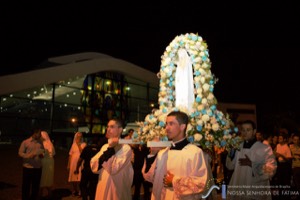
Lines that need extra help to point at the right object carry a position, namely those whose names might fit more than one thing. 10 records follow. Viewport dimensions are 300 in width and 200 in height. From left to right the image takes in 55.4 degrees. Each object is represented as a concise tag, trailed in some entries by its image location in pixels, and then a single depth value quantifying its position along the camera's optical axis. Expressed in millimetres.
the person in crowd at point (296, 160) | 9754
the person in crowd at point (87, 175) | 7522
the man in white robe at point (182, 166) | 3447
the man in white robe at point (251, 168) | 5309
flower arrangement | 5277
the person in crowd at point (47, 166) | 9328
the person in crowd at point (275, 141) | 12756
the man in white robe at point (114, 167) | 4945
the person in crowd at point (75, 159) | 9984
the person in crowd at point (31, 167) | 8125
